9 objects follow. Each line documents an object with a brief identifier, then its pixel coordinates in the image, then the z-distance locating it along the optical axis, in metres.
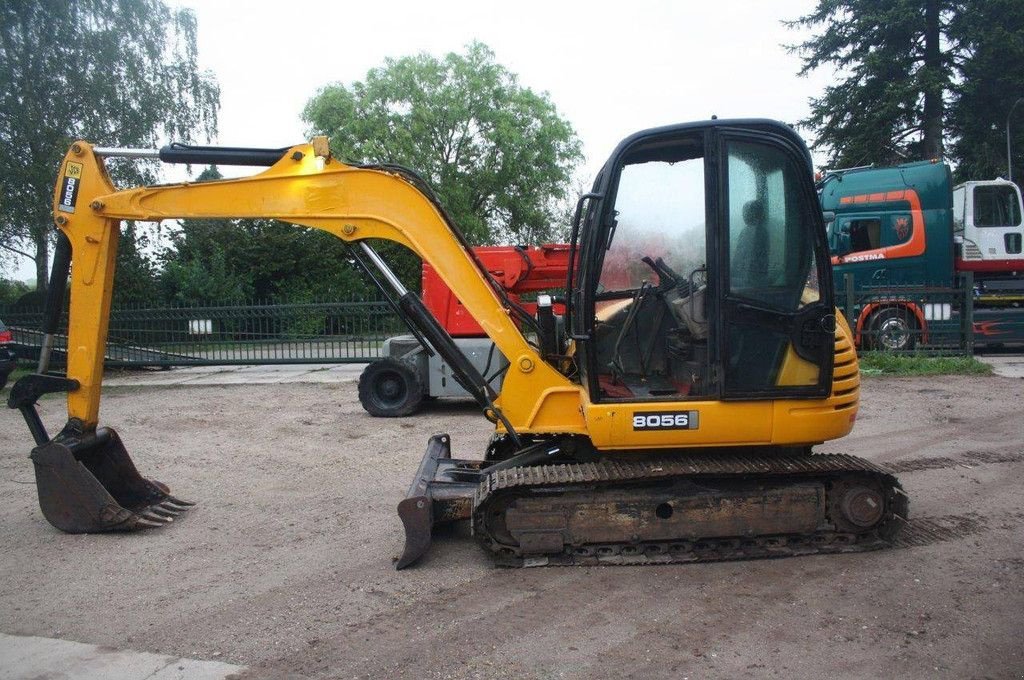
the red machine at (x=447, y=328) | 11.07
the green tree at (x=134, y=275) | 23.98
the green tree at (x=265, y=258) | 27.44
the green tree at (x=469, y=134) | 36.56
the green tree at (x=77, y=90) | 23.06
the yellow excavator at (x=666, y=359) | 4.93
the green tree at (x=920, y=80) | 28.03
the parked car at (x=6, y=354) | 13.66
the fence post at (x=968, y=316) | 15.15
